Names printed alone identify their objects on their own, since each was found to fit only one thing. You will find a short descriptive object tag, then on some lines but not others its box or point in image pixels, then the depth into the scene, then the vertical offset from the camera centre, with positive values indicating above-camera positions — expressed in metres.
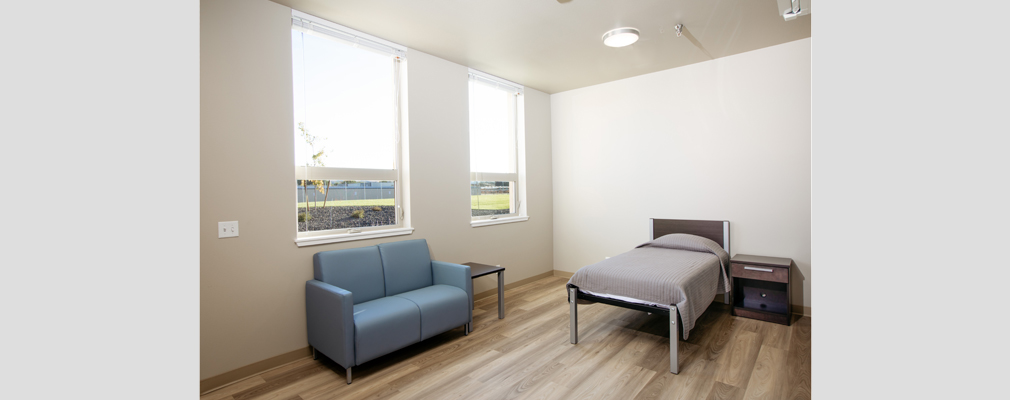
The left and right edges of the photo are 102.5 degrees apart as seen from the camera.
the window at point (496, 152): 4.25 +0.51
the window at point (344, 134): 2.88 +0.50
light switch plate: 2.38 -0.18
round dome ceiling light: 3.15 +1.25
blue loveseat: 2.43 -0.72
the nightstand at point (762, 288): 3.23 -0.80
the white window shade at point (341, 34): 2.80 +1.23
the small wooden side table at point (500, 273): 3.49 -0.66
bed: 2.60 -0.59
